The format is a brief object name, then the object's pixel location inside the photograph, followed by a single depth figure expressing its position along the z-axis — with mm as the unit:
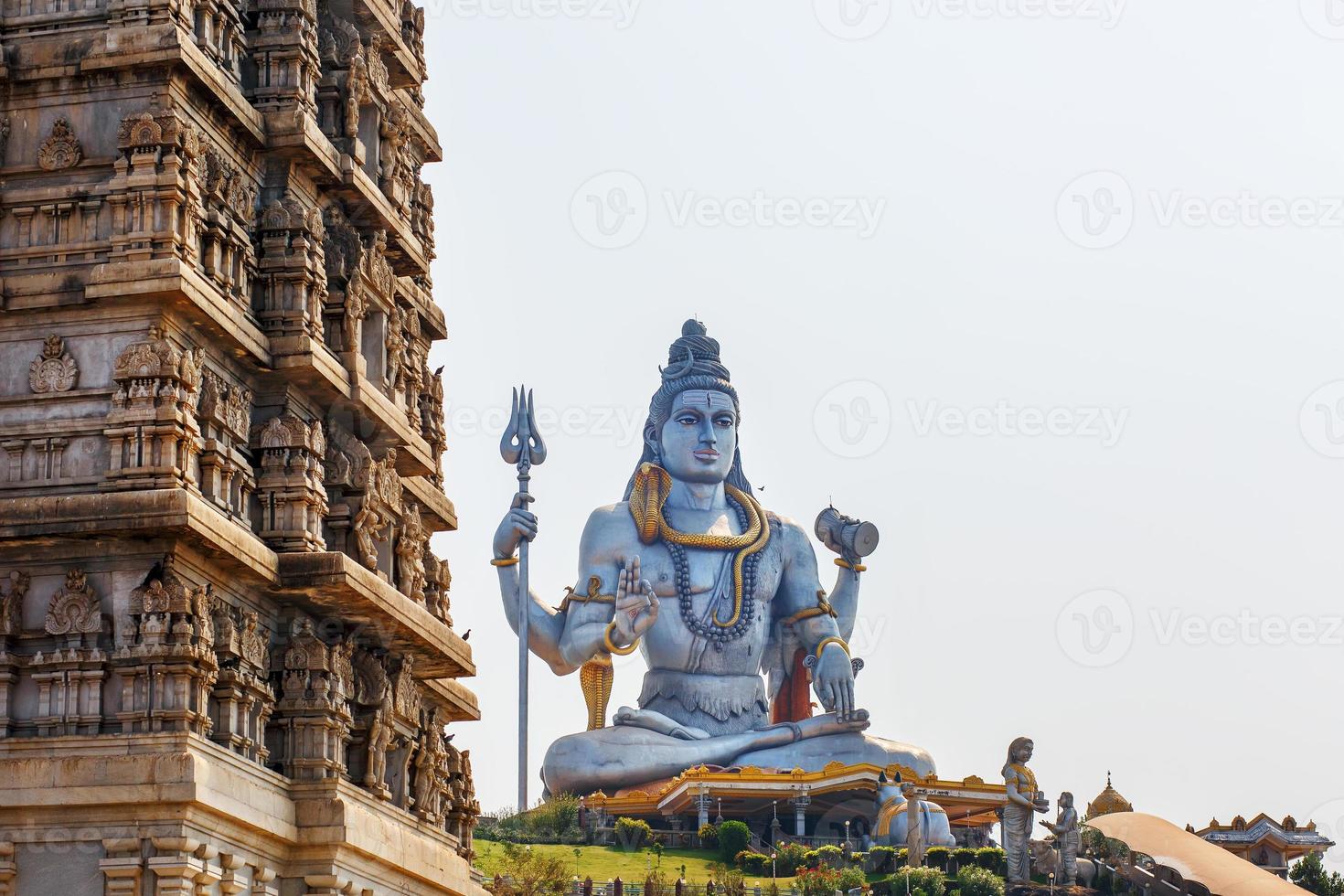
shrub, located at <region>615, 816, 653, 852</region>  58781
